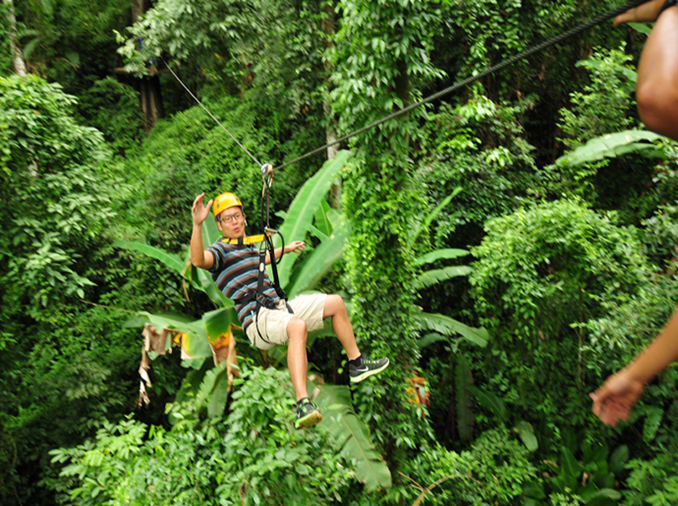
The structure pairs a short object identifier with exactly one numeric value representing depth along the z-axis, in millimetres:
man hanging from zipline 3127
